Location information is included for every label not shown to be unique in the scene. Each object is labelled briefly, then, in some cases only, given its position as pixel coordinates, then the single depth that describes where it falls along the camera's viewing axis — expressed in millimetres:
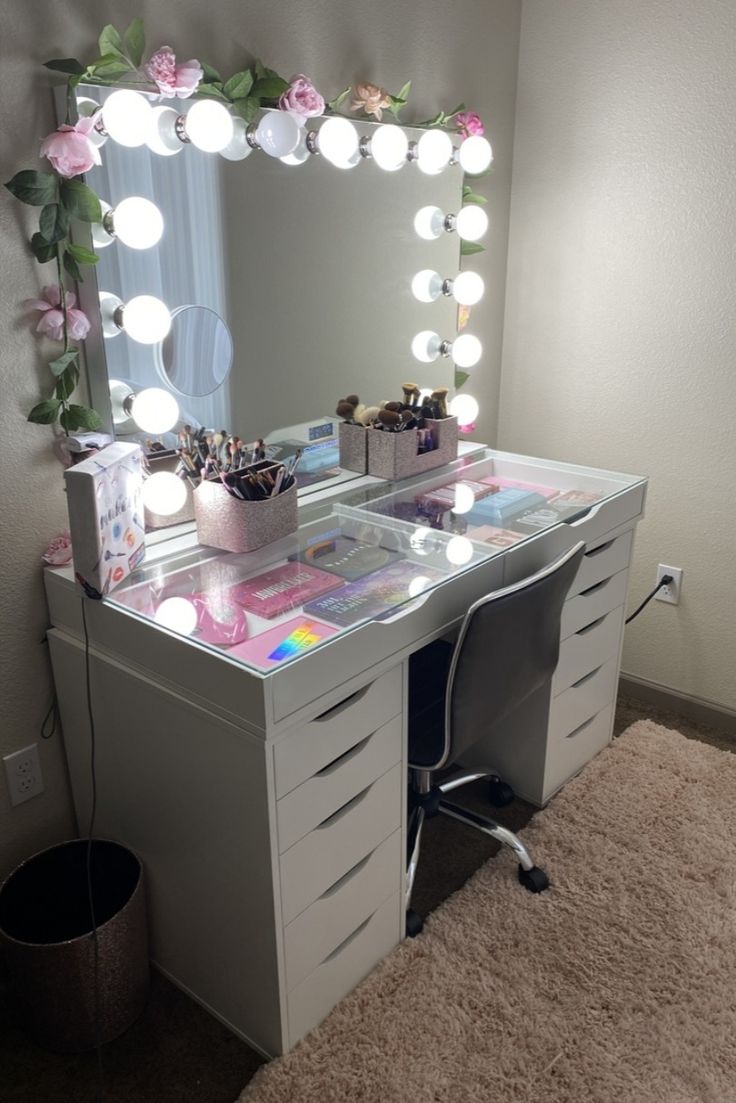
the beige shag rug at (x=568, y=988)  1387
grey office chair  1489
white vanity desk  1271
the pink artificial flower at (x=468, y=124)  2084
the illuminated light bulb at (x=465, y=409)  2291
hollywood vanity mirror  1483
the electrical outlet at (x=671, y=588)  2375
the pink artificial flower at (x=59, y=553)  1491
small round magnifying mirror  1596
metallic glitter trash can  1383
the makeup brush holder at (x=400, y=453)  1942
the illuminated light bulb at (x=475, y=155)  2066
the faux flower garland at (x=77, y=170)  1322
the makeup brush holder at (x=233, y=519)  1546
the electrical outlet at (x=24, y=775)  1551
